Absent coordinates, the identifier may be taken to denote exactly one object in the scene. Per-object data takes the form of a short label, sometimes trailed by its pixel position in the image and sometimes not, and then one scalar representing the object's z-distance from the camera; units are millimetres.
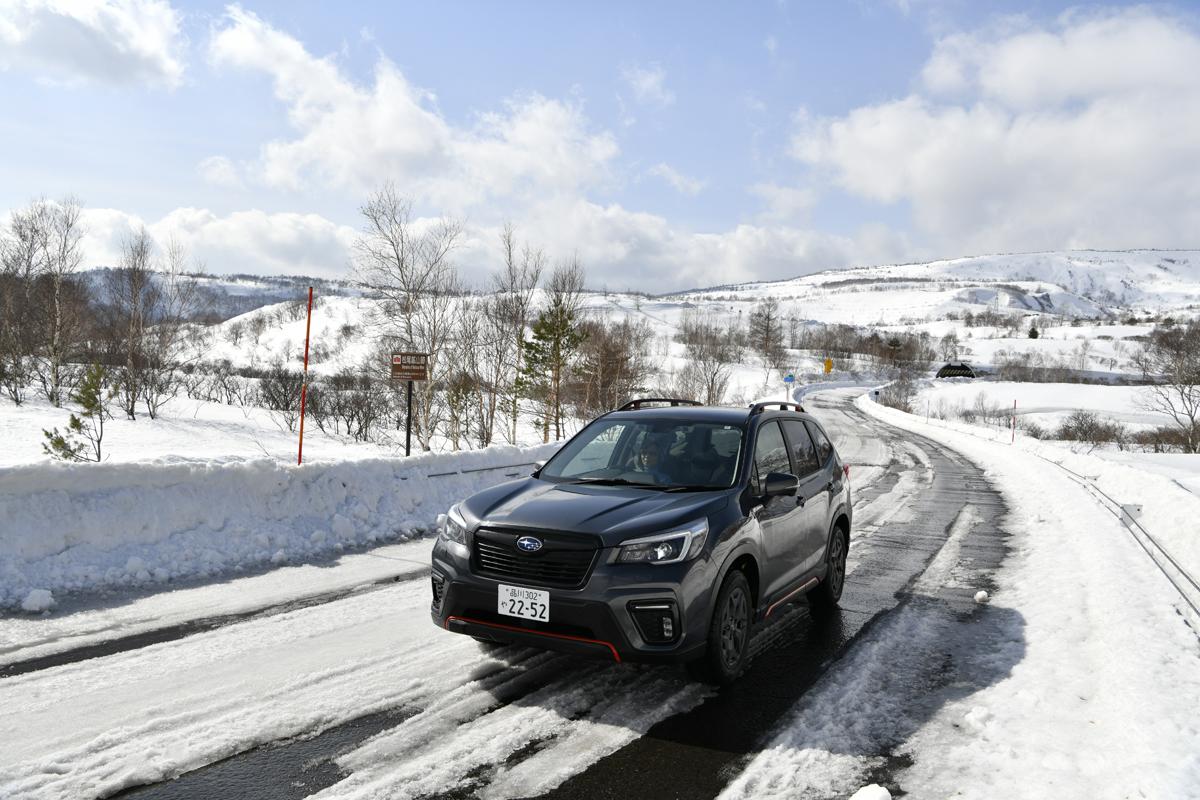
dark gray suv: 4223
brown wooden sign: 14359
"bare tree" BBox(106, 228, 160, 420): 38219
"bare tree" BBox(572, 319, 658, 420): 35844
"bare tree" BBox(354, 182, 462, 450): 25844
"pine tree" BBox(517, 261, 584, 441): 34031
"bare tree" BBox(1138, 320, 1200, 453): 46812
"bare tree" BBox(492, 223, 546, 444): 32875
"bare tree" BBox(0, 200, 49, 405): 38469
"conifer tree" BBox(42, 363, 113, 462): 15891
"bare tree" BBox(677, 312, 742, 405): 52788
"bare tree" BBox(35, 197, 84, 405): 37438
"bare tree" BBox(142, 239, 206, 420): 39031
